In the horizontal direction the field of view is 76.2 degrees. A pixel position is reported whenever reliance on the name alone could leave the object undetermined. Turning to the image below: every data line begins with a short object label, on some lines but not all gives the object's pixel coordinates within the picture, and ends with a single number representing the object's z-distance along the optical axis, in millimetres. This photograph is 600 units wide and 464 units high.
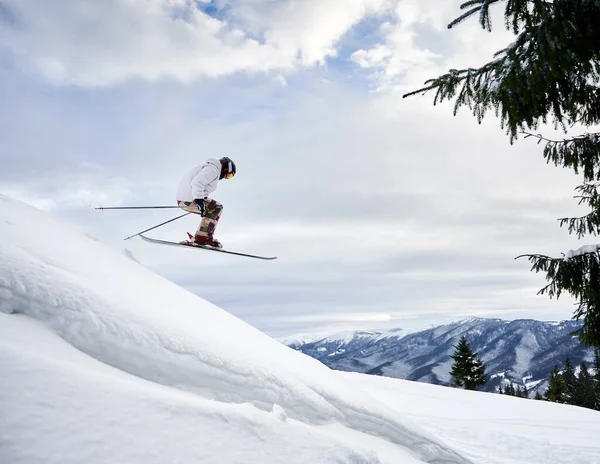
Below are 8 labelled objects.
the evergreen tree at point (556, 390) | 51391
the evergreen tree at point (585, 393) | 62394
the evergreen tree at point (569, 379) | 60738
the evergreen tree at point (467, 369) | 40812
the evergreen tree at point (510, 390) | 65669
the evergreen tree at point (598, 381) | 54062
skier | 9602
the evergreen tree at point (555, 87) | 4566
